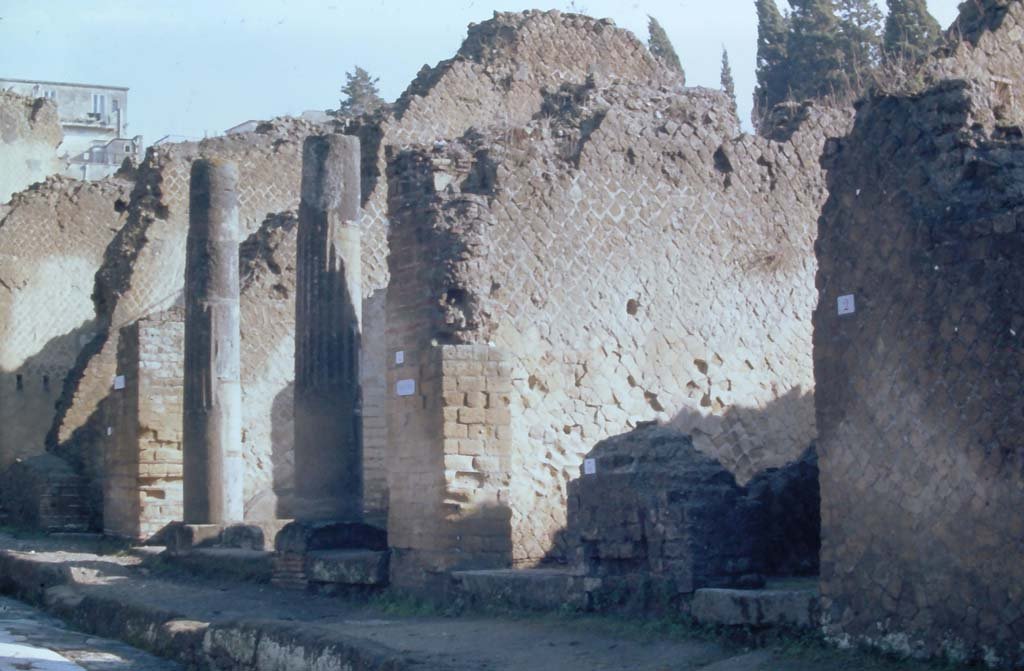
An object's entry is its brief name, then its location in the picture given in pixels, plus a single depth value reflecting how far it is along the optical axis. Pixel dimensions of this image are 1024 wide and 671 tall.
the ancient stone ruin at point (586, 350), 6.83
